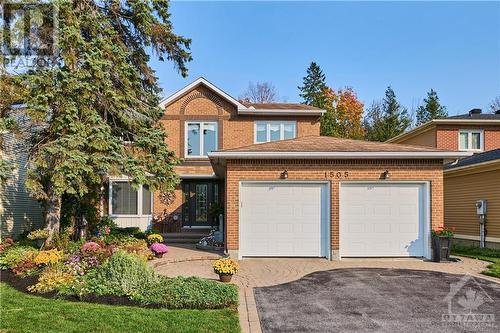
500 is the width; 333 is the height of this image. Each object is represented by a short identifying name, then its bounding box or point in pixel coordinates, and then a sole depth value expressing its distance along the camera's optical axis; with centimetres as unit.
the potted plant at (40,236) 1164
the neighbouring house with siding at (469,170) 1530
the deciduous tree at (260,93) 4912
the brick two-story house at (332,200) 1222
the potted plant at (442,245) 1177
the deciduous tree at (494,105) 4649
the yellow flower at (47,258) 931
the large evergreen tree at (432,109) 4540
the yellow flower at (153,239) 1377
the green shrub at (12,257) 985
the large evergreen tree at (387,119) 4078
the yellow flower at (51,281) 780
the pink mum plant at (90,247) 1025
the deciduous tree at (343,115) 3900
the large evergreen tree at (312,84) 4509
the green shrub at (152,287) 702
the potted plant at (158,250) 1202
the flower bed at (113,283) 709
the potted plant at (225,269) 877
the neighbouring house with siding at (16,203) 1372
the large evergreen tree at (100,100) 1068
